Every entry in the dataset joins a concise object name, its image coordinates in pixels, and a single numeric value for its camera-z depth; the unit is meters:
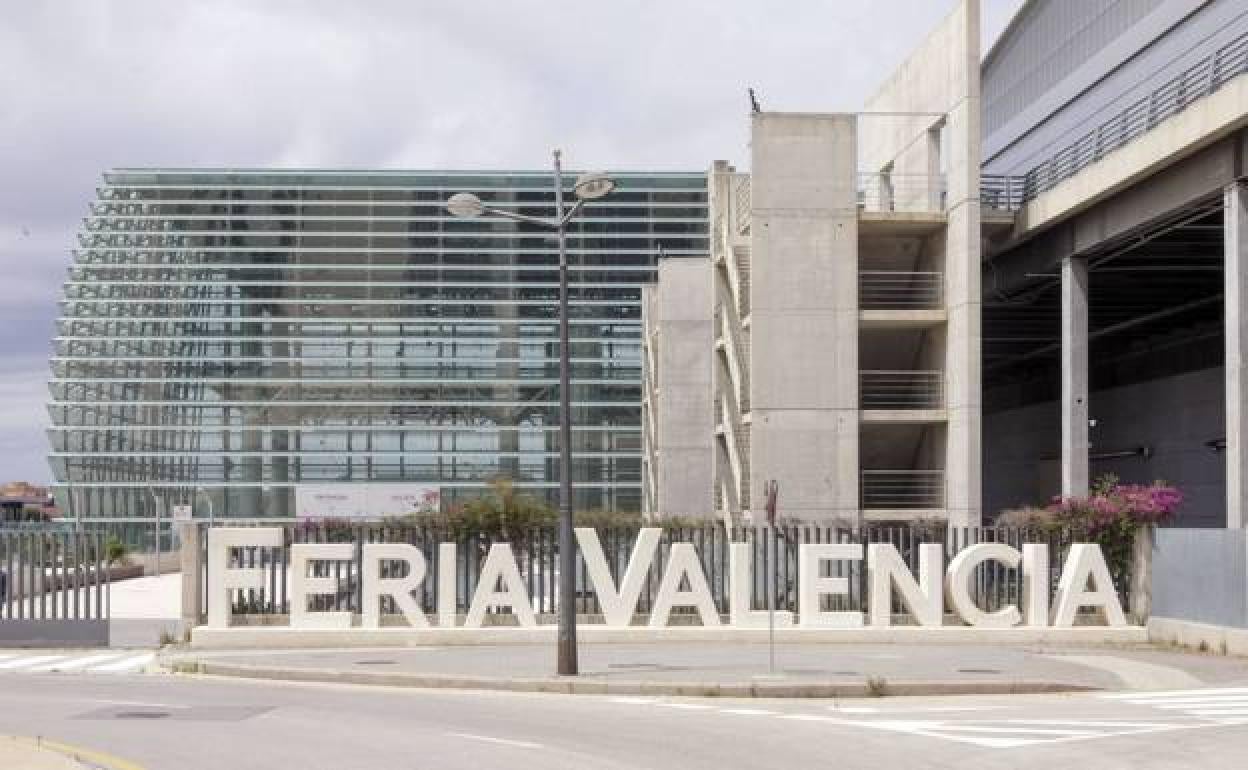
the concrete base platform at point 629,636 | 30.17
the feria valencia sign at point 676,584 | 30.33
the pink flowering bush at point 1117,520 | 32.00
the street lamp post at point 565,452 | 23.30
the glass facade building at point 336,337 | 130.75
